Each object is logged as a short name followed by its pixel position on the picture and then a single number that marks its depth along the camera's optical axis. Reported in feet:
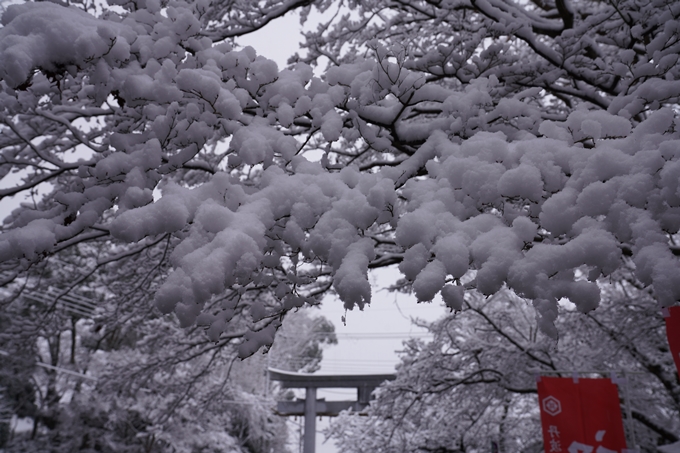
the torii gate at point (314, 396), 45.34
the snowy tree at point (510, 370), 20.03
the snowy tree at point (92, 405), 35.94
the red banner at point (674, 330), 9.86
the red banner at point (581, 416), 14.38
